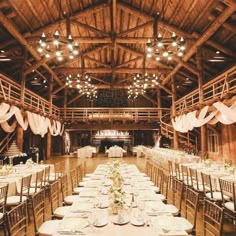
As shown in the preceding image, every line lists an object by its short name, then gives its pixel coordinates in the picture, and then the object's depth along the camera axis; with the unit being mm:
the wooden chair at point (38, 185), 5629
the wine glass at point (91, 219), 2402
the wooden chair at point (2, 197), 3822
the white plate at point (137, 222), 2453
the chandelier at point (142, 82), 11061
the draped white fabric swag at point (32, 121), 9195
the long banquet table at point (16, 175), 5105
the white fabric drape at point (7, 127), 9708
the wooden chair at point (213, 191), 4805
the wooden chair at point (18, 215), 2524
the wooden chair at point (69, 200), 3951
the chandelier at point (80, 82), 11492
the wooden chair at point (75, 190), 4691
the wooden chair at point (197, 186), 5553
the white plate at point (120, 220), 2484
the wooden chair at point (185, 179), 6274
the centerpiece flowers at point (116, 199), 2590
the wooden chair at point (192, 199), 2964
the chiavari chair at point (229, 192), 3928
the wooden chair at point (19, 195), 4660
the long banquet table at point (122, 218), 2338
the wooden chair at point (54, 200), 5650
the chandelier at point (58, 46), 6441
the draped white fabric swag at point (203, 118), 7797
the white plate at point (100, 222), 2425
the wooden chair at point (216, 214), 2422
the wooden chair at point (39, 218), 2811
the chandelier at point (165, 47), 6591
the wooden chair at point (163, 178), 4508
